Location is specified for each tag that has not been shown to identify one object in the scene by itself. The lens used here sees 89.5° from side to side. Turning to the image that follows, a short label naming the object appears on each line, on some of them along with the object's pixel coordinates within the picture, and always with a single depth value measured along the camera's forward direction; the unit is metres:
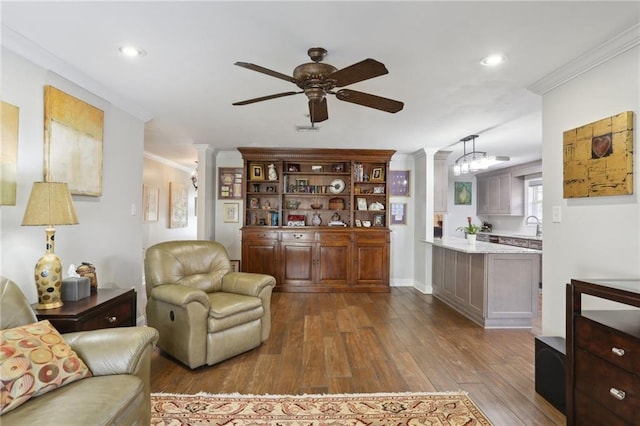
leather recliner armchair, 2.52
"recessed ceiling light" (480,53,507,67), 2.19
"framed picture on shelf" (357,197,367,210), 5.55
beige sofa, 1.22
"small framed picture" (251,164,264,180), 5.41
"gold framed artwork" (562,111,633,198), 1.93
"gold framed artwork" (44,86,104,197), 2.29
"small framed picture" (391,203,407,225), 5.69
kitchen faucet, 6.51
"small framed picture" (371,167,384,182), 5.51
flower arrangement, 4.32
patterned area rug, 1.94
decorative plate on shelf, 5.54
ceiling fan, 1.83
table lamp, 1.92
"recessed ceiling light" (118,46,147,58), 2.12
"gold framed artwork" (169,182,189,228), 6.75
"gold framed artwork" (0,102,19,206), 1.94
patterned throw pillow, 1.27
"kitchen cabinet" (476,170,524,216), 6.81
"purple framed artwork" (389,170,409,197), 5.69
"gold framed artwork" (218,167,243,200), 5.60
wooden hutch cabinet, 5.22
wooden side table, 1.84
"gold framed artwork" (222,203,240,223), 5.59
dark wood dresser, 1.47
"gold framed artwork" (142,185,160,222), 5.54
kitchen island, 3.60
